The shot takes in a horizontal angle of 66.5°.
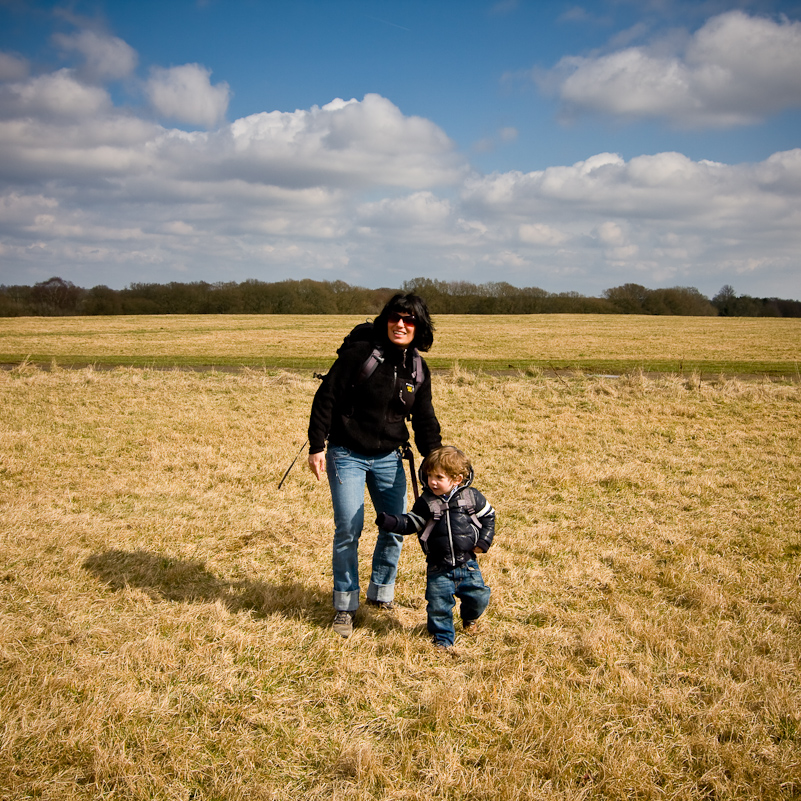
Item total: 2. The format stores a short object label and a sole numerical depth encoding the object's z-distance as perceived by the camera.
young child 4.13
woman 4.30
